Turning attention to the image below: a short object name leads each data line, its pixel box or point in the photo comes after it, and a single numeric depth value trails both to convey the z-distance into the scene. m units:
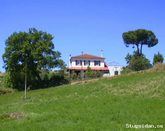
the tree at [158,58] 94.94
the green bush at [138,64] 91.34
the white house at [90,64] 116.88
